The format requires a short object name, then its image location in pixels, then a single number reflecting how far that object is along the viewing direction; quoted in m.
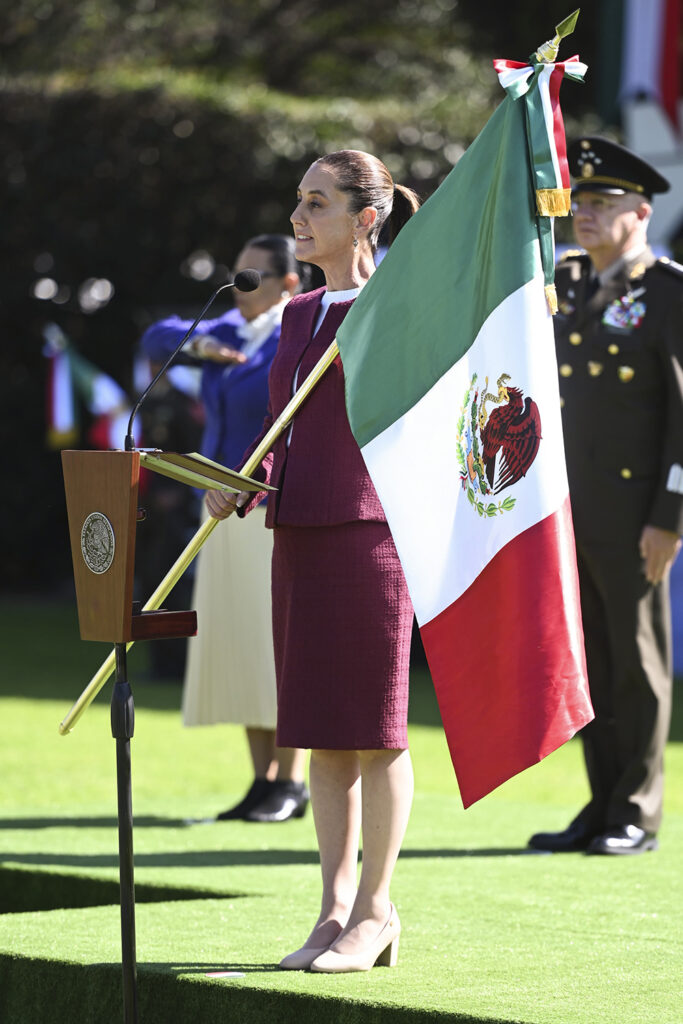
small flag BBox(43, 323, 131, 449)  29.12
